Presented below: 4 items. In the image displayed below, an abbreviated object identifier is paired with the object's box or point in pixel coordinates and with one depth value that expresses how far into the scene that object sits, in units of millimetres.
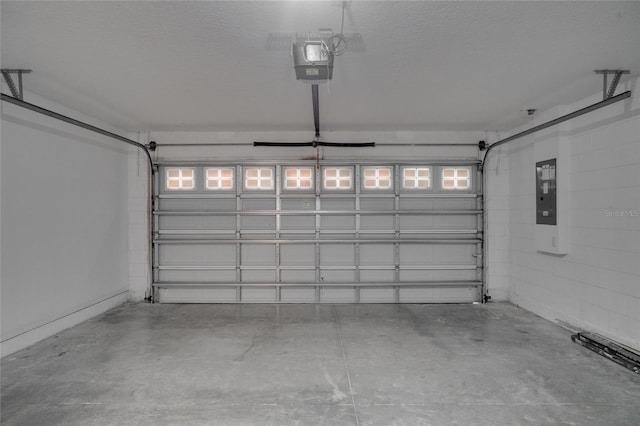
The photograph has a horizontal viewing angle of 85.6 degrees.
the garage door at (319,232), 5914
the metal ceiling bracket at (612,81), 3455
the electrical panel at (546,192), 4684
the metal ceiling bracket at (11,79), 3398
